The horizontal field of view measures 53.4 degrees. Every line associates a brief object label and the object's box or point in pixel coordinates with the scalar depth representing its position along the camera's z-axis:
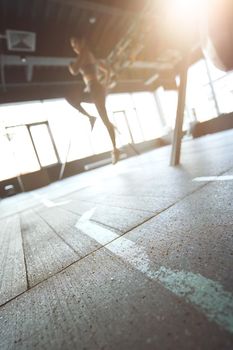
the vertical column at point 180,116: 2.49
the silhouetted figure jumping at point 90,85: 2.62
